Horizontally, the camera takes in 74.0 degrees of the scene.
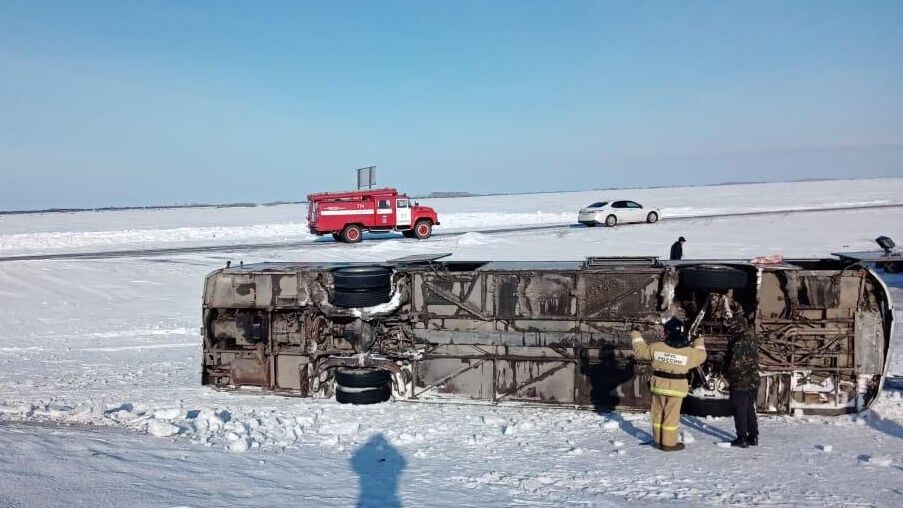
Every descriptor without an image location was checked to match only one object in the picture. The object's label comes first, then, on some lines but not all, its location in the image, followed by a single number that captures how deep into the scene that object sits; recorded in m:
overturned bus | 7.43
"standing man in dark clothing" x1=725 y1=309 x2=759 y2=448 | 6.28
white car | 32.66
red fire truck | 27.03
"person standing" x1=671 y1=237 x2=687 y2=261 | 15.73
